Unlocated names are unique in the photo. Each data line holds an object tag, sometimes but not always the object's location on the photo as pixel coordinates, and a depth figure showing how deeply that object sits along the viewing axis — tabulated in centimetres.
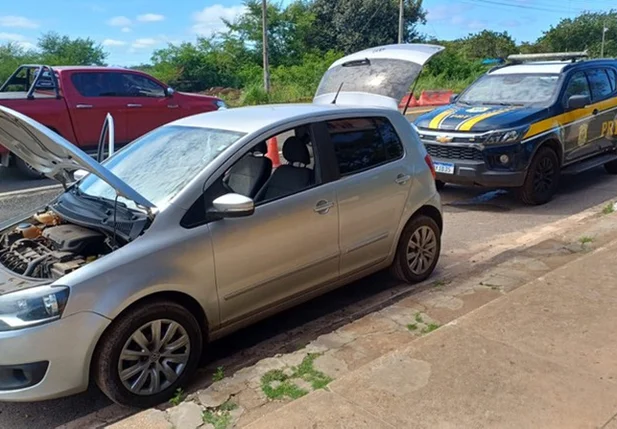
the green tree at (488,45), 4747
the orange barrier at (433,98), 2442
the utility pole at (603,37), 5967
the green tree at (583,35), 6228
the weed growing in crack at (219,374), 352
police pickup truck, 749
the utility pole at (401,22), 2948
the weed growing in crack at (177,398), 329
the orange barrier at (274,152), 427
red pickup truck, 976
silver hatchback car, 306
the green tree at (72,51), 2992
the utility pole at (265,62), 2661
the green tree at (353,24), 4062
